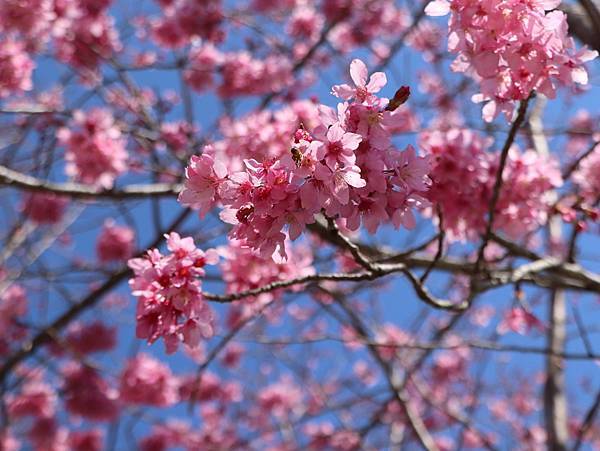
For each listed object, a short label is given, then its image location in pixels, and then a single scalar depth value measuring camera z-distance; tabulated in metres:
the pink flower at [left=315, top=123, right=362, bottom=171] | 0.41
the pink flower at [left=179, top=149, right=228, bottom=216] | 0.43
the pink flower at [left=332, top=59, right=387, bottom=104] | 0.44
